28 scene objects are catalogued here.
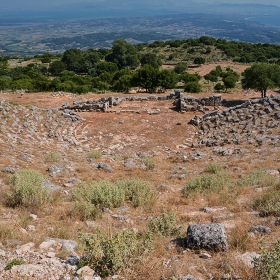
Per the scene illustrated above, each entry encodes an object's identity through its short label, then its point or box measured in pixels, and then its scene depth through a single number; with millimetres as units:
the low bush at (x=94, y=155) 15738
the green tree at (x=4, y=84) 39806
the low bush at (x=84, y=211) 8031
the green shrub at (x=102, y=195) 8992
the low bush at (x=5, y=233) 6204
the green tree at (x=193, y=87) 38406
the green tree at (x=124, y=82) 39941
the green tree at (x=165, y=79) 39156
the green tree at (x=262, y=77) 30094
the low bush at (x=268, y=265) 4215
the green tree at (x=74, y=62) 74875
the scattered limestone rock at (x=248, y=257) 5026
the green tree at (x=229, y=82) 39531
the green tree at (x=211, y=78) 53125
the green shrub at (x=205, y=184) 10420
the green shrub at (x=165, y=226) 6814
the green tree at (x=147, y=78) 38628
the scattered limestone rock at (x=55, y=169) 11836
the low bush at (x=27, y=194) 8559
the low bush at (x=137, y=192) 9234
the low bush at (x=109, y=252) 4867
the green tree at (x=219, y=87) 41969
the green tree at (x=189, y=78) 49594
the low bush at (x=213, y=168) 13059
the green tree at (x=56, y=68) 70150
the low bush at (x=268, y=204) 7582
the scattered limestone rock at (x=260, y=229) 6512
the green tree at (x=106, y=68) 66850
